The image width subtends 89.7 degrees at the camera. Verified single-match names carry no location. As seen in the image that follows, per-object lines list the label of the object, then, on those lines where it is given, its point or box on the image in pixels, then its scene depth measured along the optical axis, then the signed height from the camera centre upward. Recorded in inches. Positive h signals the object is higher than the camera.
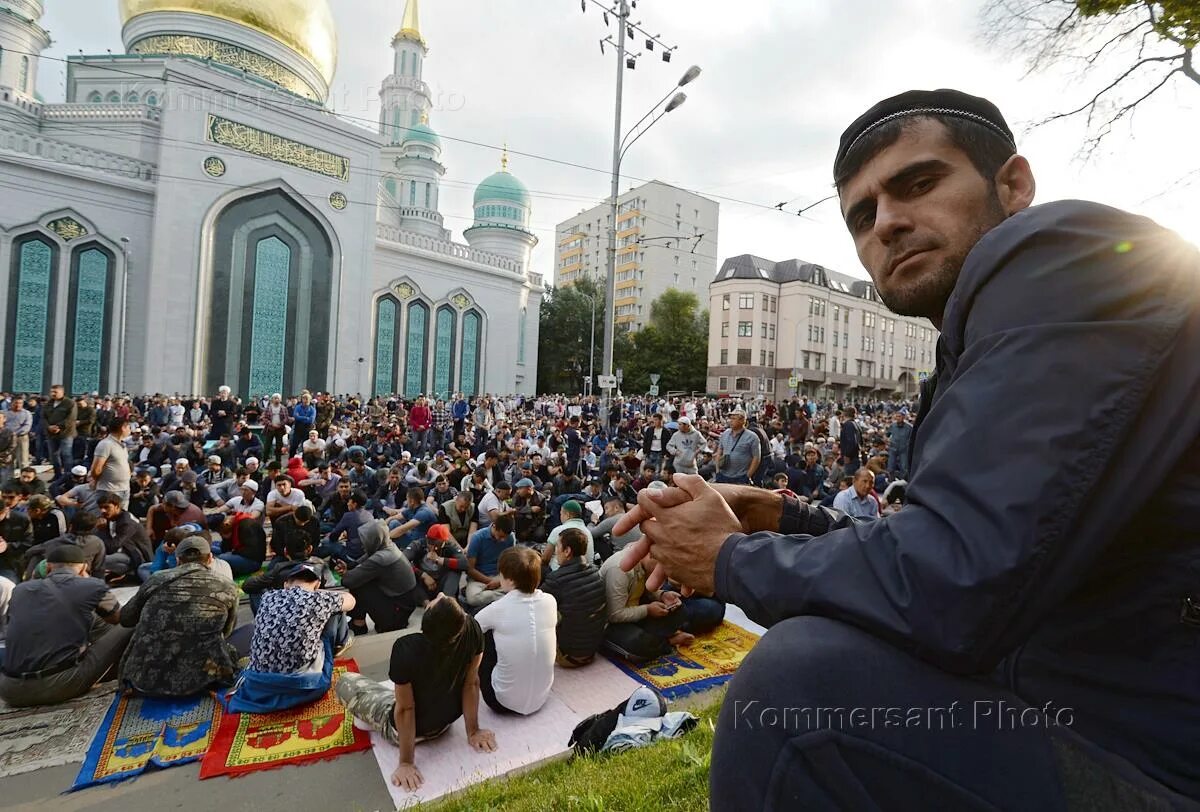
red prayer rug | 155.7 -95.1
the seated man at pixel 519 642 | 181.2 -70.8
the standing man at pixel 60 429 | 466.3 -33.7
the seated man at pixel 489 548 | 279.4 -66.8
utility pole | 653.3 +251.6
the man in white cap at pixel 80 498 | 317.7 -60.9
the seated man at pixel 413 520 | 325.7 -64.9
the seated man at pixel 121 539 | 282.2 -72.4
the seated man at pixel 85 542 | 234.7 -61.4
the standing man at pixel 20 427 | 465.4 -33.9
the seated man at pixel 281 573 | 224.3 -67.7
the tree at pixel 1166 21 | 253.4 +181.9
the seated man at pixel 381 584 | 248.2 -76.2
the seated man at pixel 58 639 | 178.5 -78.1
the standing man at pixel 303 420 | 617.9 -23.2
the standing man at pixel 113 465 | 335.3 -43.2
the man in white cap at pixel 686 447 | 422.0 -21.4
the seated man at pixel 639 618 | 218.8 -75.8
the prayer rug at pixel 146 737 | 151.2 -96.0
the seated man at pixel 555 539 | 272.2 -60.5
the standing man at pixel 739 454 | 361.1 -21.4
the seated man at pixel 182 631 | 185.5 -76.0
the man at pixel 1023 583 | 30.3 -8.2
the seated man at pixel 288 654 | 179.3 -78.5
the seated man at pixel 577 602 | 213.2 -67.4
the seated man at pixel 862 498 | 320.2 -39.4
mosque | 895.1 +277.0
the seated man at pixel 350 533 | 310.5 -72.5
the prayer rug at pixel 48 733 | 154.0 -96.3
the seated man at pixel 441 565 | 275.0 -74.6
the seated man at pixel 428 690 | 153.7 -78.3
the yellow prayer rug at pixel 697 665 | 203.2 -90.5
